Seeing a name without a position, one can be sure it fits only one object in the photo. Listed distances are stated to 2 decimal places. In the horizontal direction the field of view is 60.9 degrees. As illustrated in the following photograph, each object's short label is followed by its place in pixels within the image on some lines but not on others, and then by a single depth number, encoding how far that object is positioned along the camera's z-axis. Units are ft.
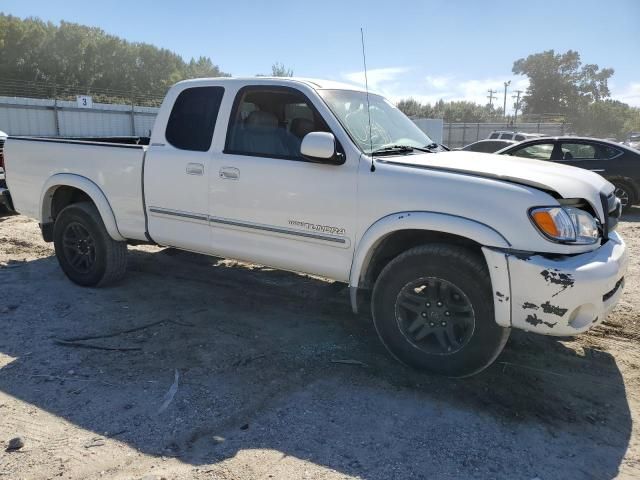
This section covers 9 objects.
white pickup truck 10.68
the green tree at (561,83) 311.68
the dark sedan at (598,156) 34.76
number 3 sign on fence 81.15
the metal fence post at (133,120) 89.28
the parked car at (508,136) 70.33
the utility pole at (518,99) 261.44
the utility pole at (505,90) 257.55
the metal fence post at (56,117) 76.02
